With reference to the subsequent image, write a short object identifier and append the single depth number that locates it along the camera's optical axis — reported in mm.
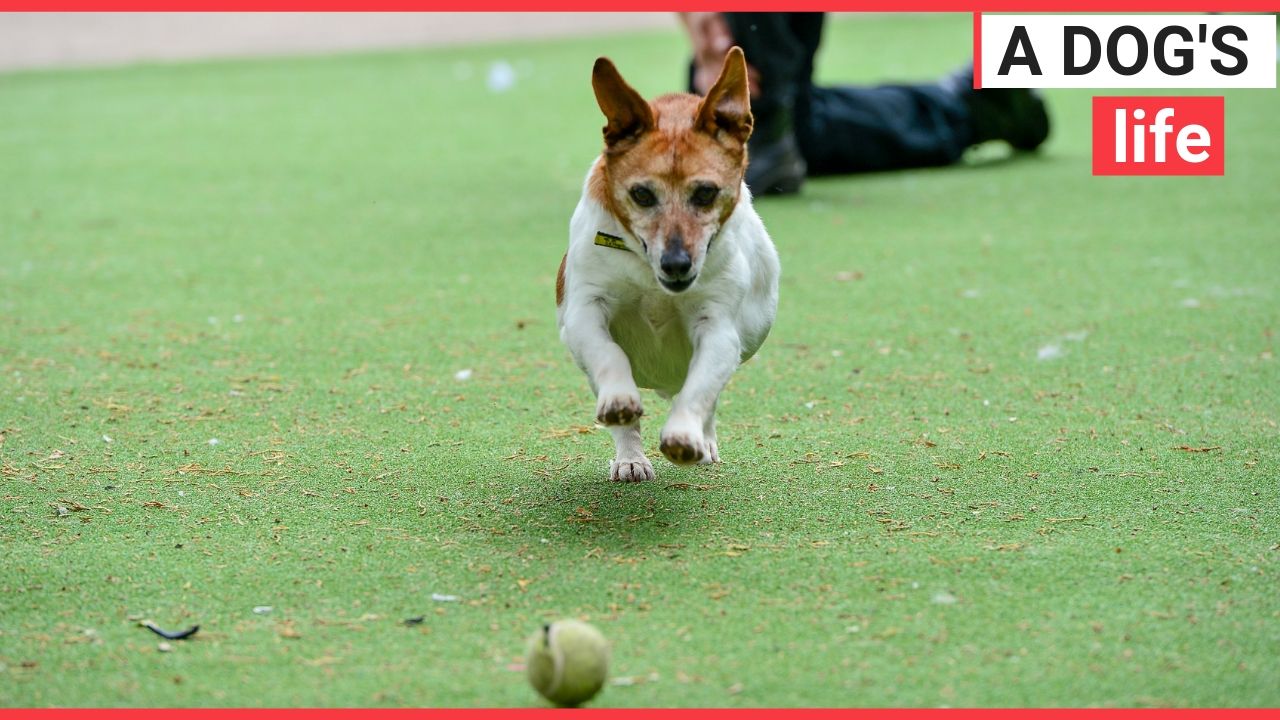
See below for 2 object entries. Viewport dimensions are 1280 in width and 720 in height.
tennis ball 5582
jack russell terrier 7777
